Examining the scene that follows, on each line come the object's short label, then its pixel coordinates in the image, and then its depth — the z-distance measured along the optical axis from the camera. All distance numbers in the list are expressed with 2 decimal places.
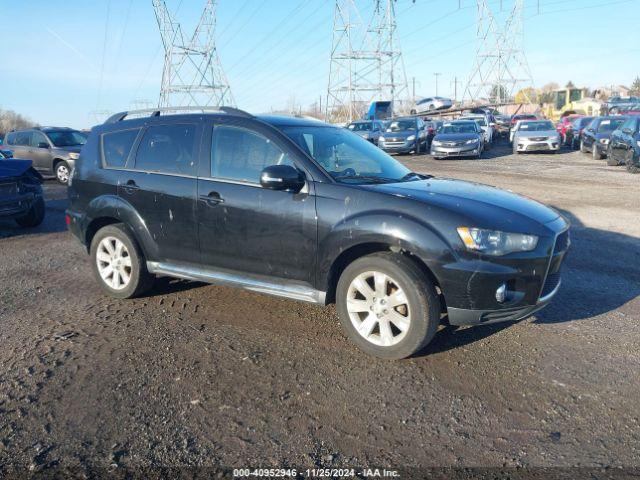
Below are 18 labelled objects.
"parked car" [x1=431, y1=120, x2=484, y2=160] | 21.44
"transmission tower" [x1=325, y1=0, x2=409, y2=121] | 50.03
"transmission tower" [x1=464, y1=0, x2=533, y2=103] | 54.81
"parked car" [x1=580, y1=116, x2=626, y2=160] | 20.27
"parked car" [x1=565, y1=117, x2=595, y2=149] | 25.38
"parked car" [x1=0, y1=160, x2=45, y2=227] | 8.76
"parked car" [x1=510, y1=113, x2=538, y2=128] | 33.94
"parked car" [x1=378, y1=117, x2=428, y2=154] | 24.83
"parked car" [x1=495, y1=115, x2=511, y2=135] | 37.14
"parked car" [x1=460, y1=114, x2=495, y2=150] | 26.49
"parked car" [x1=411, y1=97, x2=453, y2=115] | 52.44
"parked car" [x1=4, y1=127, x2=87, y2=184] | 15.89
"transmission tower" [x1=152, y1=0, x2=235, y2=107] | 38.16
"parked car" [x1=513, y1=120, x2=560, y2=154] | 23.16
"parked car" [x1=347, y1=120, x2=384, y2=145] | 27.11
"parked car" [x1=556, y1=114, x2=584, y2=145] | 28.07
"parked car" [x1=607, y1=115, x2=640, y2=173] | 15.17
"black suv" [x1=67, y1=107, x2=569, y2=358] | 3.75
